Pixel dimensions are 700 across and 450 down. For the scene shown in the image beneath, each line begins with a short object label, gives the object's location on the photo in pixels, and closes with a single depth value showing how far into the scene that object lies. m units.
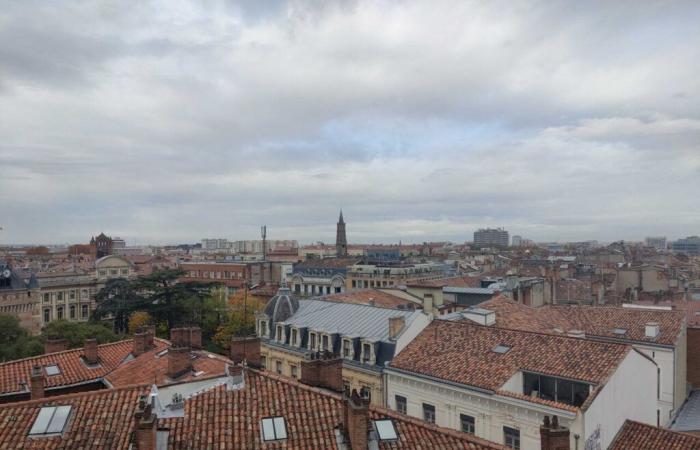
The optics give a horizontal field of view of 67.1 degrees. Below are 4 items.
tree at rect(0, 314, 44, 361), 39.31
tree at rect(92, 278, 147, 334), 59.09
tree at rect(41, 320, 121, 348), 41.72
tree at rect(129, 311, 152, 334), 57.71
